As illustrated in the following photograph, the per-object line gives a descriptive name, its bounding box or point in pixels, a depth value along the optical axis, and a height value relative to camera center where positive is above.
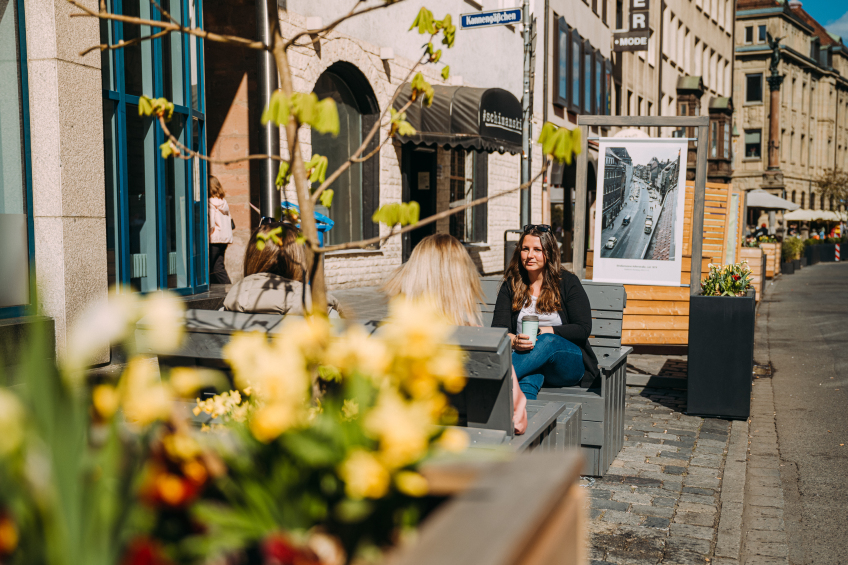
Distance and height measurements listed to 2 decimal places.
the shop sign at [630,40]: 26.77 +5.80
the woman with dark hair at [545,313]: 4.80 -0.62
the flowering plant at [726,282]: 6.72 -0.55
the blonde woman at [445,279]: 3.74 -0.30
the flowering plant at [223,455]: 1.08 -0.37
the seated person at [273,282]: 3.35 -0.28
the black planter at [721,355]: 6.16 -1.05
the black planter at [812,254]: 32.78 -1.57
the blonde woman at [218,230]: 9.70 -0.19
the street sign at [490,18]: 11.96 +2.97
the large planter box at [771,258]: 24.05 -1.25
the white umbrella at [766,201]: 30.20 +0.54
